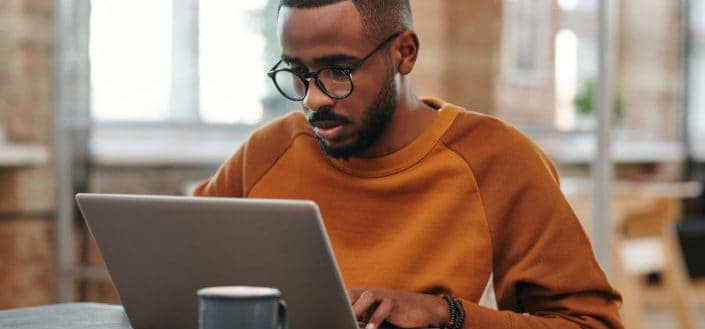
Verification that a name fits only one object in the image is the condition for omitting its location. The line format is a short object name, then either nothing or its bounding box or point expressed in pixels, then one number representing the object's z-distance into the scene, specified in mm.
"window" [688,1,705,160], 10487
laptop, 1800
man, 2287
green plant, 4609
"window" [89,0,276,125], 5236
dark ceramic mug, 1711
